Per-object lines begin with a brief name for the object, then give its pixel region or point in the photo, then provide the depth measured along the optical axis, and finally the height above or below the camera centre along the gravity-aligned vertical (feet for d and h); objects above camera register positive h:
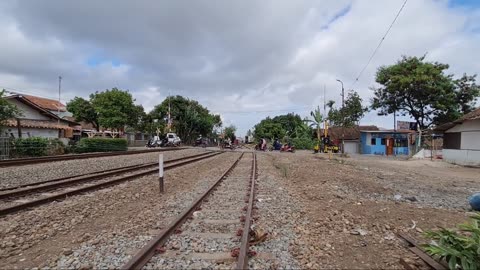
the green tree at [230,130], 333.21 +12.21
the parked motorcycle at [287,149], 137.87 -2.47
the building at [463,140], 75.02 +1.28
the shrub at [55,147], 79.97 -1.79
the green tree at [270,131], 268.62 +9.58
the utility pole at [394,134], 146.82 +4.52
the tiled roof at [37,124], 97.55 +4.81
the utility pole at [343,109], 131.03 +13.50
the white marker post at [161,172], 31.34 -2.92
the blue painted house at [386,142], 148.77 +0.97
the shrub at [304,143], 176.65 +0.02
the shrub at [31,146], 71.92 -1.50
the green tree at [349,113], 136.15 +12.87
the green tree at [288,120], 314.35 +21.91
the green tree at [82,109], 180.86 +16.39
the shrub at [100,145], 94.18 -1.41
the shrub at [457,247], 12.83 -4.12
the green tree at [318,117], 141.18 +10.90
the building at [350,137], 168.37 +3.40
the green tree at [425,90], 128.26 +21.25
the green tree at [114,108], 159.02 +15.68
